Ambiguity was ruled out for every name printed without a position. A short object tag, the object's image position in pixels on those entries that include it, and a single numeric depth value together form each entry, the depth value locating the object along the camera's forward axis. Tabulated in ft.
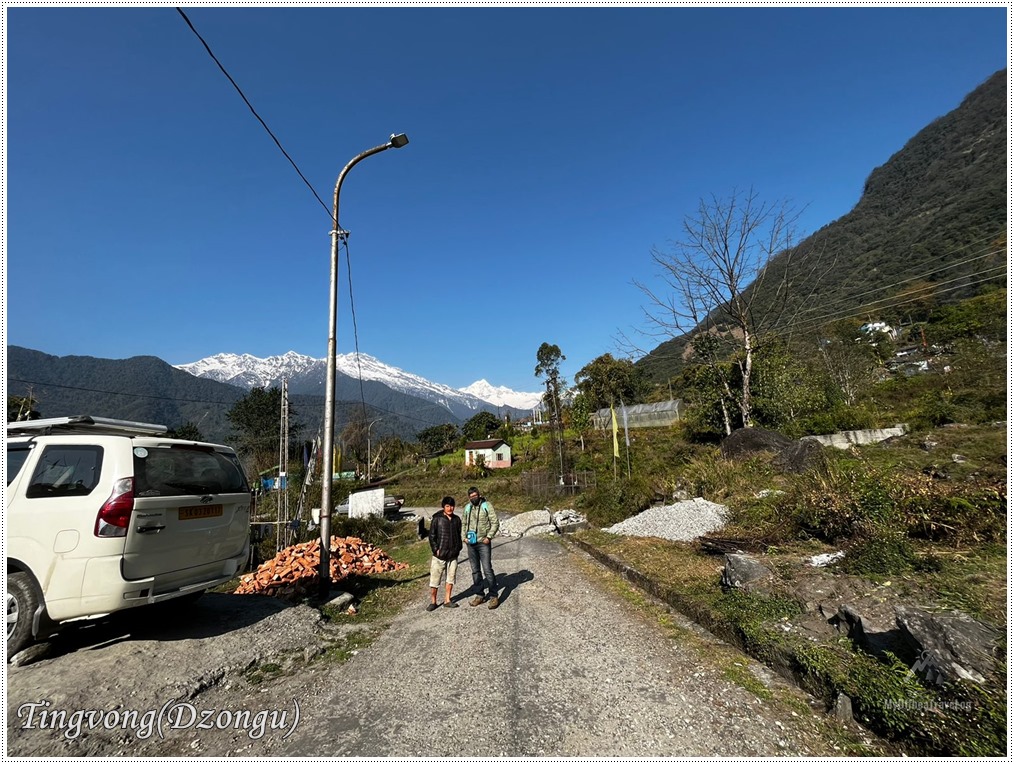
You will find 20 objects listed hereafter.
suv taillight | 12.42
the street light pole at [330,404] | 22.54
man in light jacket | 22.33
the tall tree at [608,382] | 199.41
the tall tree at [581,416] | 142.61
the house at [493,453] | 160.76
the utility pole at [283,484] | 44.83
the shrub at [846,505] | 19.51
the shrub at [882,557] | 15.71
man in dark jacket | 21.90
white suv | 12.29
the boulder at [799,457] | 37.19
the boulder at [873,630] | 10.91
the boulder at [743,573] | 17.39
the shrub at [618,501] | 44.52
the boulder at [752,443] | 48.01
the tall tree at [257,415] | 246.68
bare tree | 54.11
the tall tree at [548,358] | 222.07
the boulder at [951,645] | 9.13
